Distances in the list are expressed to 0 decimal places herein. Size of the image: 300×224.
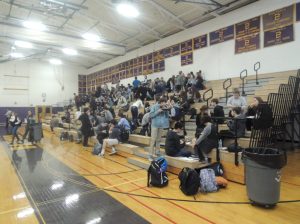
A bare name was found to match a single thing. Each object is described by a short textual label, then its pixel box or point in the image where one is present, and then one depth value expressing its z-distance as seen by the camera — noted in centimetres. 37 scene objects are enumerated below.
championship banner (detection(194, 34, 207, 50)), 1207
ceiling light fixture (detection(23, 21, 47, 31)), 1230
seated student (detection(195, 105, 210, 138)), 552
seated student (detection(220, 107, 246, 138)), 530
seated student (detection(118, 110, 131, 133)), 789
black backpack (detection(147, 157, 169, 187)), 455
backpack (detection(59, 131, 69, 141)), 1161
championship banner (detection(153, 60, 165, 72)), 1468
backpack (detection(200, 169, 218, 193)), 414
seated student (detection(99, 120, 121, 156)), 762
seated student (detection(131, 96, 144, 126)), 940
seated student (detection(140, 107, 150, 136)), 794
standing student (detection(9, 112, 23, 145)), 1078
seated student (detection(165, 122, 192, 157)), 541
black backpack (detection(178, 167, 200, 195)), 404
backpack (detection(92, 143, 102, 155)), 784
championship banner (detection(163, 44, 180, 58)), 1371
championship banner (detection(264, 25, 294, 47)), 877
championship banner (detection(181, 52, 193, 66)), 1283
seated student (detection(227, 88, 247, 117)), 616
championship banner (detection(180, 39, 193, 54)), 1286
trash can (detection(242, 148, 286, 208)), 324
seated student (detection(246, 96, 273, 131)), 457
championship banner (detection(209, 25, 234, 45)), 1081
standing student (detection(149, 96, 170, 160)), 588
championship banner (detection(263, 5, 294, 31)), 873
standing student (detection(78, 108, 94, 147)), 934
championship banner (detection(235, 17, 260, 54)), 980
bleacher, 471
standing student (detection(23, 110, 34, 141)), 1078
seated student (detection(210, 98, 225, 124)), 614
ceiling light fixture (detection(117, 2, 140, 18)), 934
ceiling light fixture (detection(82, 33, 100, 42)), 1452
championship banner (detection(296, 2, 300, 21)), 848
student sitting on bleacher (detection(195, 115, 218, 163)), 485
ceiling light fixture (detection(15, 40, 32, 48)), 1557
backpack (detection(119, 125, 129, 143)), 786
